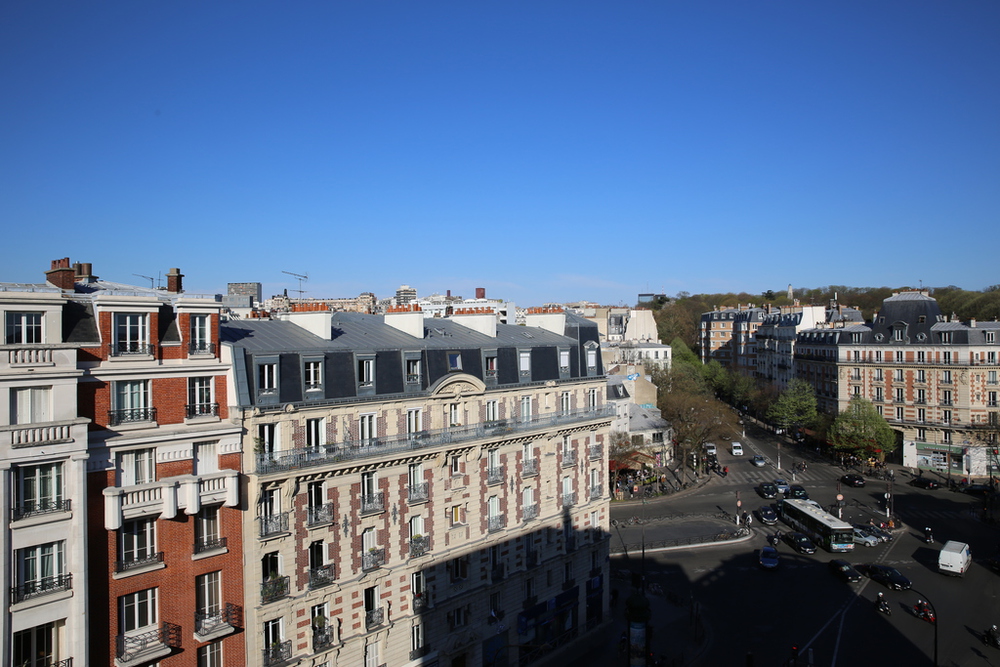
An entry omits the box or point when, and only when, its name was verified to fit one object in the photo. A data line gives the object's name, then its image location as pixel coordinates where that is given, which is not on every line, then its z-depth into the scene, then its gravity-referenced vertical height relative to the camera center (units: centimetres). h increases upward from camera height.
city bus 4569 -1273
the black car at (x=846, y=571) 4094 -1371
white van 4075 -1306
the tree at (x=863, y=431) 6619 -944
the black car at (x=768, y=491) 5909 -1304
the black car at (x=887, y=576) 3947 -1370
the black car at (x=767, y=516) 5212 -1341
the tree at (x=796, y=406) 7706 -819
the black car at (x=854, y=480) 6244 -1308
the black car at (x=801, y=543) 4575 -1349
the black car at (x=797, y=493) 5697 -1281
